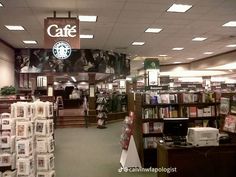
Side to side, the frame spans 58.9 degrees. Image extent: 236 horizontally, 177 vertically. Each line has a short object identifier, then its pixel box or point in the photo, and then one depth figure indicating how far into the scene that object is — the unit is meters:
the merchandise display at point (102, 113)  10.30
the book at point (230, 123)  3.54
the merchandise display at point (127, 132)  5.09
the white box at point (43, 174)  3.80
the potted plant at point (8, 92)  5.47
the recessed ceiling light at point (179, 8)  5.02
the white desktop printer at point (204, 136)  3.39
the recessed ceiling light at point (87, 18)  5.60
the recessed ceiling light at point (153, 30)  6.88
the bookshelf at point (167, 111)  5.04
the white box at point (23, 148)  3.53
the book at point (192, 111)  5.32
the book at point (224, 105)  3.70
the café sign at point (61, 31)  4.70
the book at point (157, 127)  5.11
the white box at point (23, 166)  3.54
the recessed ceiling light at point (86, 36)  7.40
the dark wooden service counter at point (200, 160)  3.40
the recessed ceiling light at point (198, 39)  8.12
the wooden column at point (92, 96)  10.88
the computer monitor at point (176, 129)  3.68
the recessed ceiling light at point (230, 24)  6.26
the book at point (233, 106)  3.54
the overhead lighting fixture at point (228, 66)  11.26
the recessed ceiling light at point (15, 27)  6.35
